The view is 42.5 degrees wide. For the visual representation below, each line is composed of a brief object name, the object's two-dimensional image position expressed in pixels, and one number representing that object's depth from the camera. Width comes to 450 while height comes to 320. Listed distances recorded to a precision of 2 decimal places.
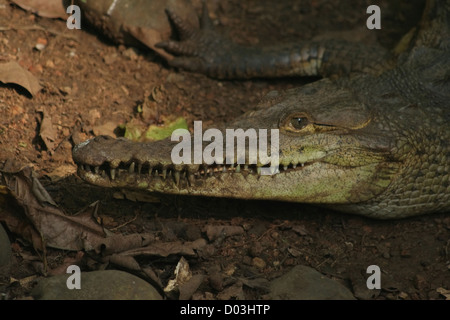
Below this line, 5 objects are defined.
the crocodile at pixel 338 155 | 3.35
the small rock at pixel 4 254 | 3.18
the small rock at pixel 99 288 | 2.87
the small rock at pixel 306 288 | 3.09
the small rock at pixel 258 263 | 3.47
